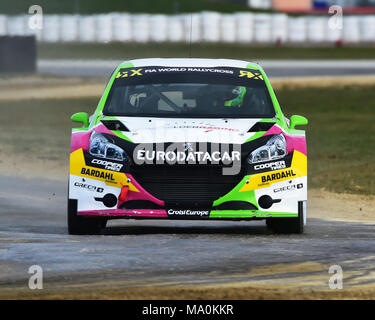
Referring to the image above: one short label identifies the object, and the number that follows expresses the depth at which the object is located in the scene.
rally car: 18.75
